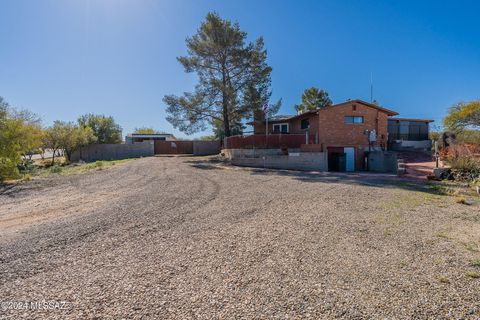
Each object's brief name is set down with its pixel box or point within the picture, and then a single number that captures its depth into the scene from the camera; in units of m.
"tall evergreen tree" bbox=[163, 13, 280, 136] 22.58
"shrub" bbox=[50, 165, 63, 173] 17.42
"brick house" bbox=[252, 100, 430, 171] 20.41
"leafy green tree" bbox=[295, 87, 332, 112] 40.31
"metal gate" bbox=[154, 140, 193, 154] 33.34
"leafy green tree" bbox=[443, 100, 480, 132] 24.72
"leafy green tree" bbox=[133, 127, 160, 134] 56.35
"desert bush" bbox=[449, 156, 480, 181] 11.81
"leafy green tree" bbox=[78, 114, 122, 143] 33.71
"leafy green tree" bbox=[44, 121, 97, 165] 25.95
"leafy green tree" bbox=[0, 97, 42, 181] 12.45
